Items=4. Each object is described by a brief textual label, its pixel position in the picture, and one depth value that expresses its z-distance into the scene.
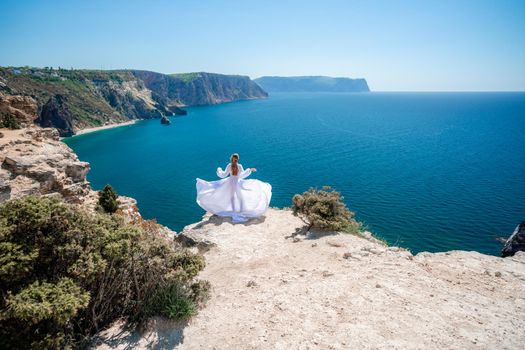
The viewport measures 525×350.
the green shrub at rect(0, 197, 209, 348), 5.19
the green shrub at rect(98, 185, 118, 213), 19.80
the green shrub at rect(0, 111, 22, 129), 19.30
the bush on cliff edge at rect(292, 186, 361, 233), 13.10
